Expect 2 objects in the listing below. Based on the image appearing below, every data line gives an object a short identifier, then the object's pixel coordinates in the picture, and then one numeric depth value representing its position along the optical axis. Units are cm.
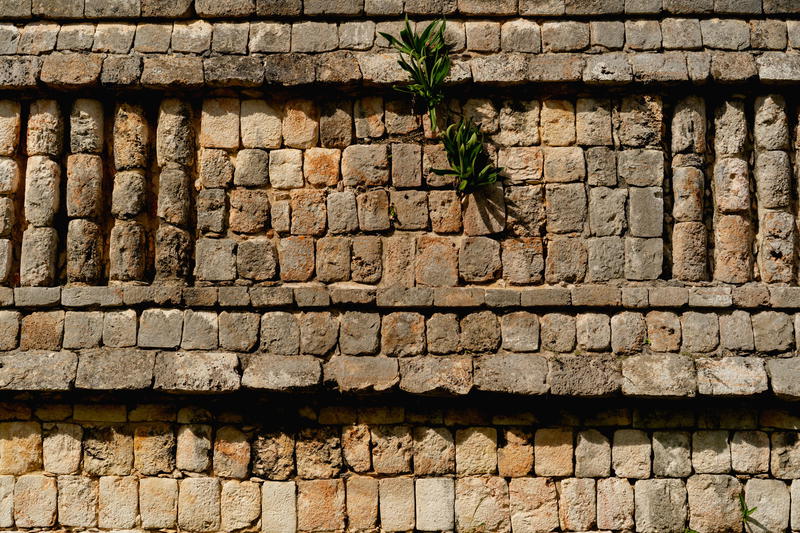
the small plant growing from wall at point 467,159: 1131
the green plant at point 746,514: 1113
